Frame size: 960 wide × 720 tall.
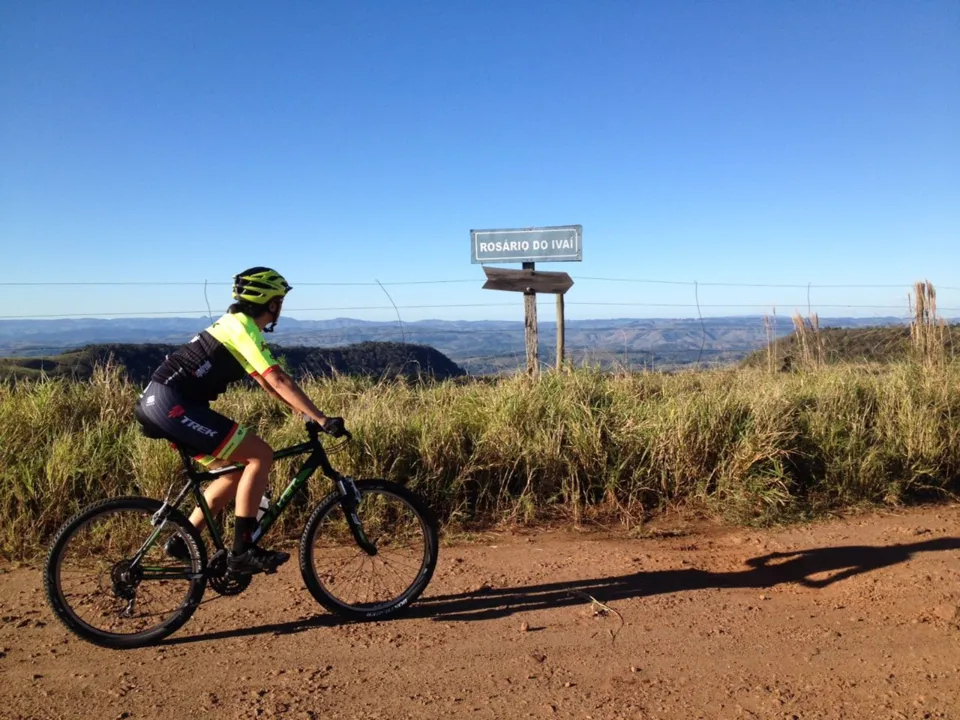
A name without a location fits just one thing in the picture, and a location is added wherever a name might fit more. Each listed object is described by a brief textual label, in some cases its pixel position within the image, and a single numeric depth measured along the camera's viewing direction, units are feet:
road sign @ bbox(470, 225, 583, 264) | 29.68
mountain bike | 11.47
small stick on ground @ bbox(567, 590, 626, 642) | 12.75
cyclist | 11.28
